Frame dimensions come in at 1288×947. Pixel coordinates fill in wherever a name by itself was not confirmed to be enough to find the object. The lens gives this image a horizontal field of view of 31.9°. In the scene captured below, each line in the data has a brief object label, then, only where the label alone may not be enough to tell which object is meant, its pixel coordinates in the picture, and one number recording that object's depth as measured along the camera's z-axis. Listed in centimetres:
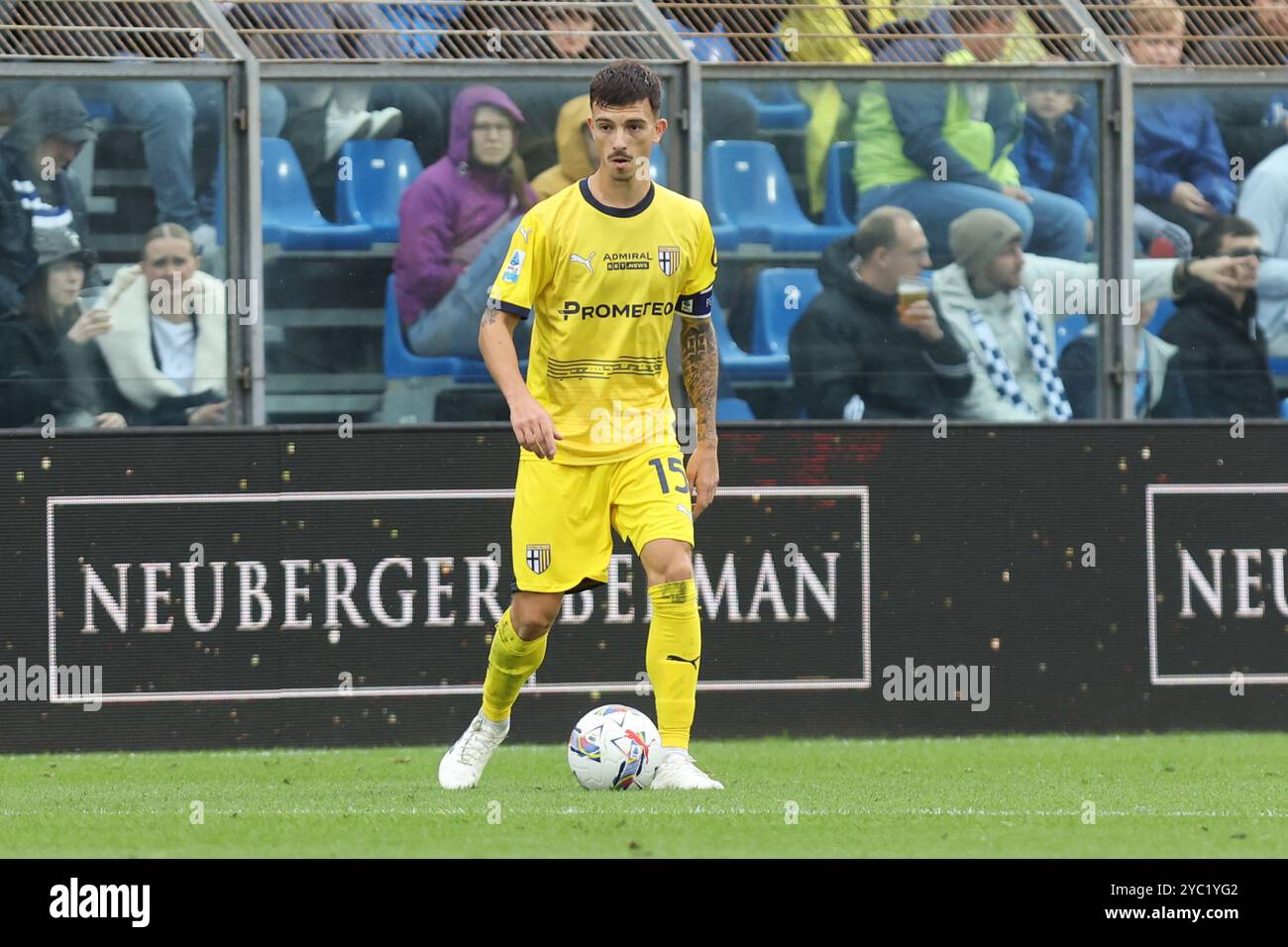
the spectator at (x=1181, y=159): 1095
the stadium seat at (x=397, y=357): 1039
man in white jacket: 1084
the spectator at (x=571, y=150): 1056
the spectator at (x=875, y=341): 1069
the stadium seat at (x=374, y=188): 1038
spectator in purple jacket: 1040
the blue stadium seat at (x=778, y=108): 1071
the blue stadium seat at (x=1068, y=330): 1091
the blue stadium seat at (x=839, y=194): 1073
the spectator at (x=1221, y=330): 1095
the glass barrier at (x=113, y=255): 1009
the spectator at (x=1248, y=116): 1098
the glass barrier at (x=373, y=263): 1036
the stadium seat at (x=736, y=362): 1062
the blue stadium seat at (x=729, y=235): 1067
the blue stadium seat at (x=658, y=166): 1063
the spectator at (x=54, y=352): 1008
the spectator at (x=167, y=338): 1016
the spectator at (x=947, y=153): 1080
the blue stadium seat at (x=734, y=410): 1062
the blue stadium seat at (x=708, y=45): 1075
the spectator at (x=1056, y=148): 1091
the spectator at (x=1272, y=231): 1092
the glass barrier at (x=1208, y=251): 1094
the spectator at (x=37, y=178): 1008
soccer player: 759
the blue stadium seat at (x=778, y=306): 1066
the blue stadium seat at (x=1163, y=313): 1096
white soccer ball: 757
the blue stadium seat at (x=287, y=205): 1034
